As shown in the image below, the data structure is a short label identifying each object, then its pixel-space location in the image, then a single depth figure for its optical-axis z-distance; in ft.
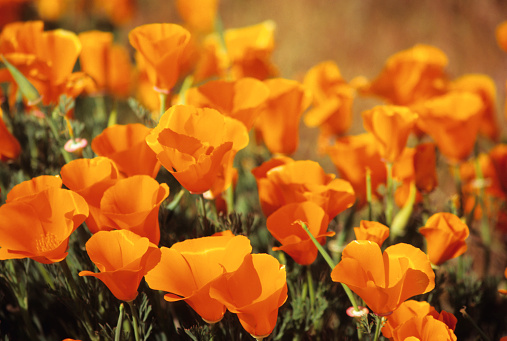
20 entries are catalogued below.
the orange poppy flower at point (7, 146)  5.00
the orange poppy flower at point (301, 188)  4.79
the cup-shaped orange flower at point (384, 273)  4.65
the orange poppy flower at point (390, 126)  4.97
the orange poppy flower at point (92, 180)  4.73
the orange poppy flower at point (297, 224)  4.74
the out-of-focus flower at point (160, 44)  4.90
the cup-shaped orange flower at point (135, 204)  4.69
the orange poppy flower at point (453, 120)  5.19
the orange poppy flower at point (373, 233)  4.74
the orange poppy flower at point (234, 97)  4.93
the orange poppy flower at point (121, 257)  4.63
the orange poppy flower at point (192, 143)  4.70
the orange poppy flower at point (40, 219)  4.67
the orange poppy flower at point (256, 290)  4.63
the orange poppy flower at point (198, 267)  4.66
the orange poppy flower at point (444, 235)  4.82
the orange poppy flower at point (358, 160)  5.10
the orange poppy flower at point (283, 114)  5.08
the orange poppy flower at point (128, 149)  4.82
